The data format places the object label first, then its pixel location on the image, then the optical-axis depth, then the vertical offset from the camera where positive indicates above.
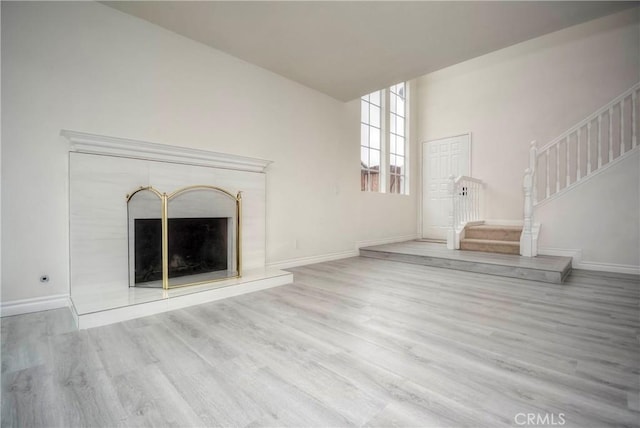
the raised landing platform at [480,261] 3.46 -0.69
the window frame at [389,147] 5.73 +1.34
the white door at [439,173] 6.30 +0.84
